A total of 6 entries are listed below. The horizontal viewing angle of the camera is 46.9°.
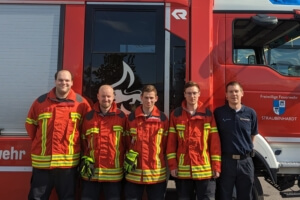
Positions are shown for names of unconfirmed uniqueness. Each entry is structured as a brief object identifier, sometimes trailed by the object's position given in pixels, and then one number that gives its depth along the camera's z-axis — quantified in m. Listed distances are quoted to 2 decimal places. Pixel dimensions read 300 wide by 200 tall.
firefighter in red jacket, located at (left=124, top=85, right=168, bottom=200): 3.46
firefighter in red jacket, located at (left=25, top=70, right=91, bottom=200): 3.45
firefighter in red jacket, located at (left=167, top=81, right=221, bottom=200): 3.48
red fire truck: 3.81
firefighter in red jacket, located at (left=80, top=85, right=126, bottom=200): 3.49
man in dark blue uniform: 3.57
